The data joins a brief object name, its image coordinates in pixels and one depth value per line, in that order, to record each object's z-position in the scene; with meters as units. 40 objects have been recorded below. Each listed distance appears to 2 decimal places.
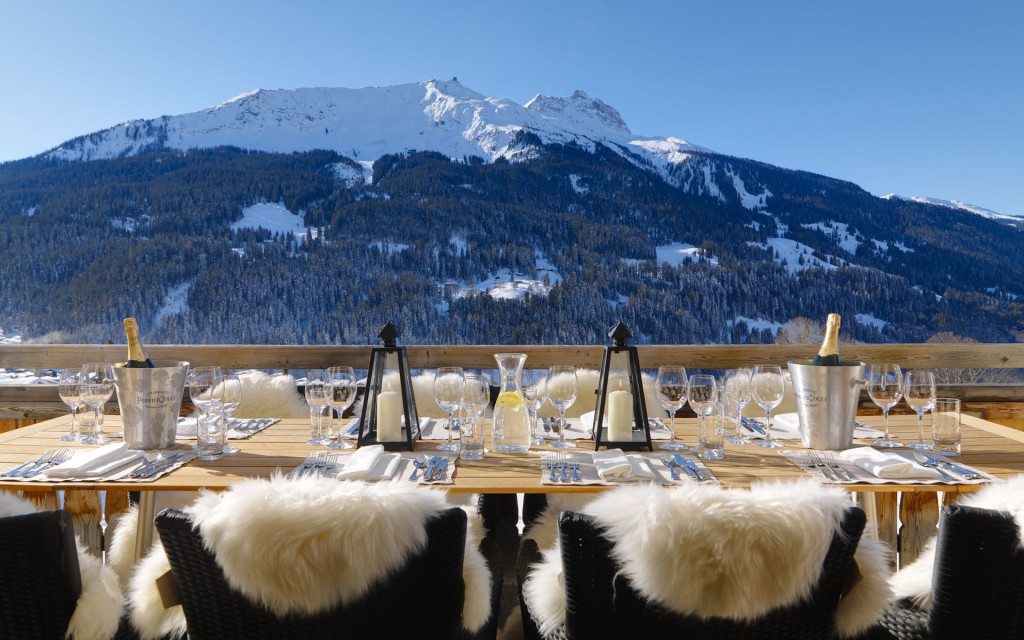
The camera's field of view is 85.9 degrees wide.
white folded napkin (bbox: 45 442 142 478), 1.23
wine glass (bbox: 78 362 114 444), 1.55
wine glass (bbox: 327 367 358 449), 1.52
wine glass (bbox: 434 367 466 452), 1.44
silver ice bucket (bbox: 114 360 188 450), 1.43
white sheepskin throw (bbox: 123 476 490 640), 0.71
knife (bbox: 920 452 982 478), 1.21
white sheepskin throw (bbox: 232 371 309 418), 2.20
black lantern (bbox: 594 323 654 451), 1.47
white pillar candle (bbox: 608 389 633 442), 1.48
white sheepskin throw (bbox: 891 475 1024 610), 0.83
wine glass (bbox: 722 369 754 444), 1.57
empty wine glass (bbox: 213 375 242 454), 1.50
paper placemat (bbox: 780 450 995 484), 1.18
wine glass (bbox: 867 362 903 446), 1.50
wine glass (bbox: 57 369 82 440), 1.55
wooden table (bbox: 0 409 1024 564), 1.19
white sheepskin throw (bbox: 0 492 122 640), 0.93
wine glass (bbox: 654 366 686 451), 1.48
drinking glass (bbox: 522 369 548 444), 1.52
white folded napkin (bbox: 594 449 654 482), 1.21
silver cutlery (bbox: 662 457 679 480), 1.22
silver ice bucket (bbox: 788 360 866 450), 1.41
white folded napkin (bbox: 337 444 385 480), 1.19
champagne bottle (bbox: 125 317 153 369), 1.44
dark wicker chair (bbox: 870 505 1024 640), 0.83
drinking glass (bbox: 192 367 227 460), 1.46
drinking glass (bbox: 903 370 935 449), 1.47
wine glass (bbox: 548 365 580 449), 1.48
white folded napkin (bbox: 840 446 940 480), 1.21
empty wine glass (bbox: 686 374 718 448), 1.42
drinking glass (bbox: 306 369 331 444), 1.52
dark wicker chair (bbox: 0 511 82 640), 0.87
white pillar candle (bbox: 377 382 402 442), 1.49
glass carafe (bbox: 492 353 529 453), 1.47
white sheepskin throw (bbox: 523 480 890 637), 0.71
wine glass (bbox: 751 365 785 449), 1.54
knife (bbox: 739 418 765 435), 1.66
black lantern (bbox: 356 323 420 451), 1.49
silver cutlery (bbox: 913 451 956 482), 1.22
